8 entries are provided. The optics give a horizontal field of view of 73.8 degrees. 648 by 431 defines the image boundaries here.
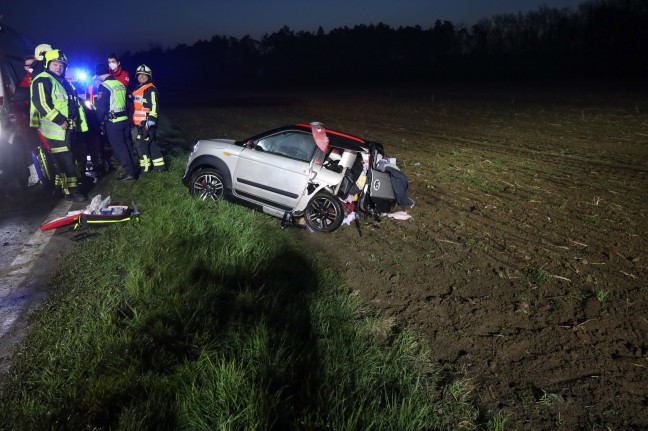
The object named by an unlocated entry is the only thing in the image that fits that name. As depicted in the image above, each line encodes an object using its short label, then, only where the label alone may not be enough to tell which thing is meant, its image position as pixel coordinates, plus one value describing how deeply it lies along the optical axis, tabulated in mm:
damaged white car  5863
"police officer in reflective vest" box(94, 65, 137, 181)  7617
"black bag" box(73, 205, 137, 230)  5511
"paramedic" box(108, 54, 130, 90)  8500
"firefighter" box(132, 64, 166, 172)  7980
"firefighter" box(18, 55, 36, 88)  7773
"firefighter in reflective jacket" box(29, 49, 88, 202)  6379
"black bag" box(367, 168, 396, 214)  5980
